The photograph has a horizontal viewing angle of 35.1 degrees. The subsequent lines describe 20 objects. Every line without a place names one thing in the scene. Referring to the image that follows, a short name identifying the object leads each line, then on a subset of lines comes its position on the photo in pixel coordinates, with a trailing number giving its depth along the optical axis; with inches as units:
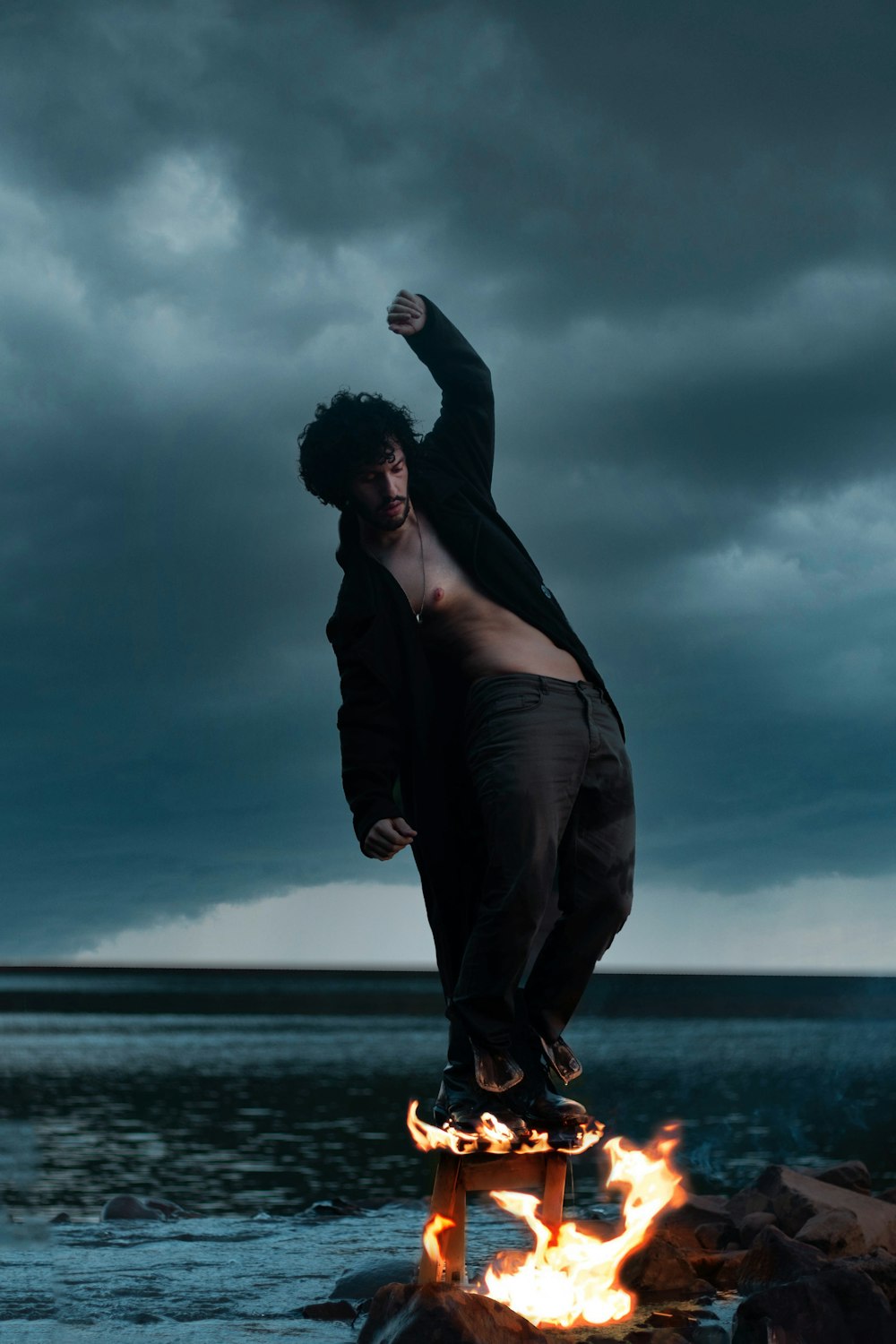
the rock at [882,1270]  249.1
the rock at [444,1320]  190.1
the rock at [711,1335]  223.6
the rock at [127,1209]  465.4
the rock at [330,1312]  241.1
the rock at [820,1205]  322.7
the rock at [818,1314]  213.0
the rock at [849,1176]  432.1
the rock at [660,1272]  267.3
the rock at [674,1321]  231.0
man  209.5
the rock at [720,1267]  281.0
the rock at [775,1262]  249.6
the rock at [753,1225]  336.8
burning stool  221.1
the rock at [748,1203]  372.6
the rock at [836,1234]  313.7
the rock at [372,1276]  267.0
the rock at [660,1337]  217.6
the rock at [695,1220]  339.9
